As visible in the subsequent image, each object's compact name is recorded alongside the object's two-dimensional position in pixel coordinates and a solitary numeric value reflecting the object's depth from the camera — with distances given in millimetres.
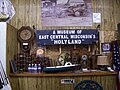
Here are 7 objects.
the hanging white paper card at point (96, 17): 4328
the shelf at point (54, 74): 3543
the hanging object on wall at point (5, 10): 3668
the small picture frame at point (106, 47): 4250
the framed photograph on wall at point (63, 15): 4320
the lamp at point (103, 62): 3930
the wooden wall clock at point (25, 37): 4172
